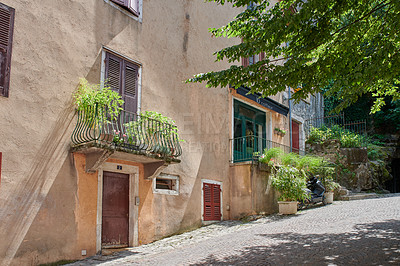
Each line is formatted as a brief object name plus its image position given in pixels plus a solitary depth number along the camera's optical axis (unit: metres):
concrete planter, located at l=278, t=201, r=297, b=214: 12.25
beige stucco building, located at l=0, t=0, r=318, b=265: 7.54
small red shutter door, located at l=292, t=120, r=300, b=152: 18.48
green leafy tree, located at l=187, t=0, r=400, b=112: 6.09
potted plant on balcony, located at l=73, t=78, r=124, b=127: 8.29
